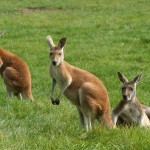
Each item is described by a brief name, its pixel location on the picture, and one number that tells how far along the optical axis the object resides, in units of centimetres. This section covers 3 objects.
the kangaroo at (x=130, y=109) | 1702
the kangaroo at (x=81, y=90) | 1486
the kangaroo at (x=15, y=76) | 1973
